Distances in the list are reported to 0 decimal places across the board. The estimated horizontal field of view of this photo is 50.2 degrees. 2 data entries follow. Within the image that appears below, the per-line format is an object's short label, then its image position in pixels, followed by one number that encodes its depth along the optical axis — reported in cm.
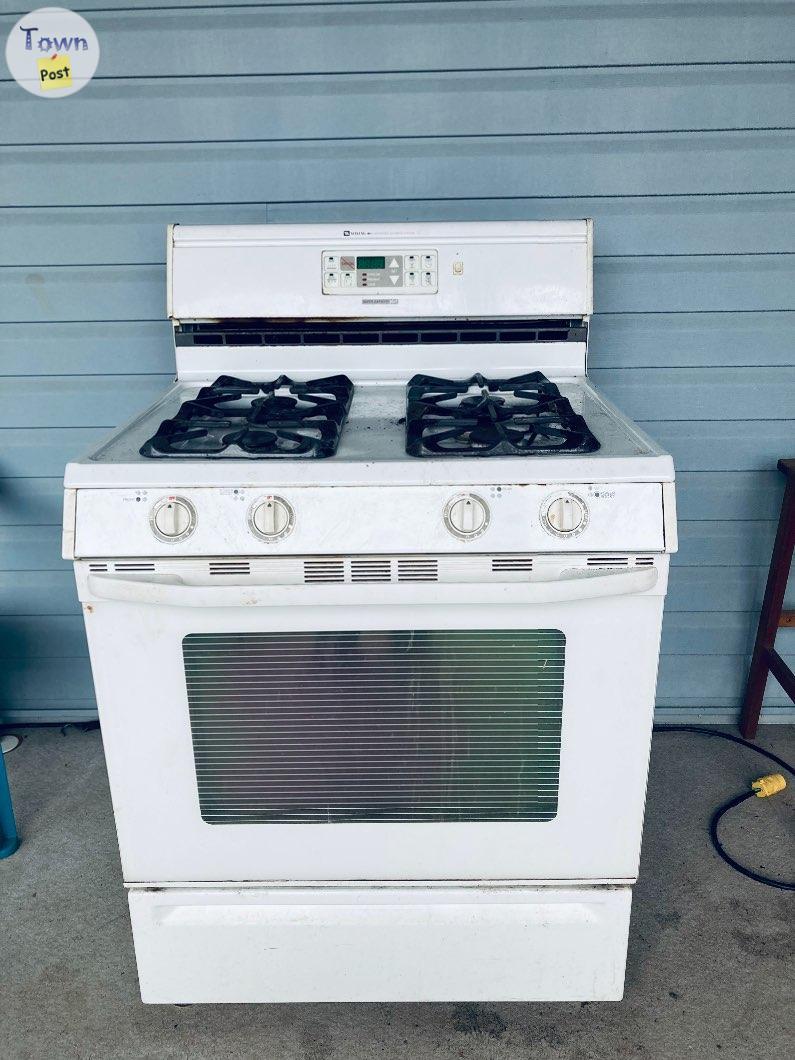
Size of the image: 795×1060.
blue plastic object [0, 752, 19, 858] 207
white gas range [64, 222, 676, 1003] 130
